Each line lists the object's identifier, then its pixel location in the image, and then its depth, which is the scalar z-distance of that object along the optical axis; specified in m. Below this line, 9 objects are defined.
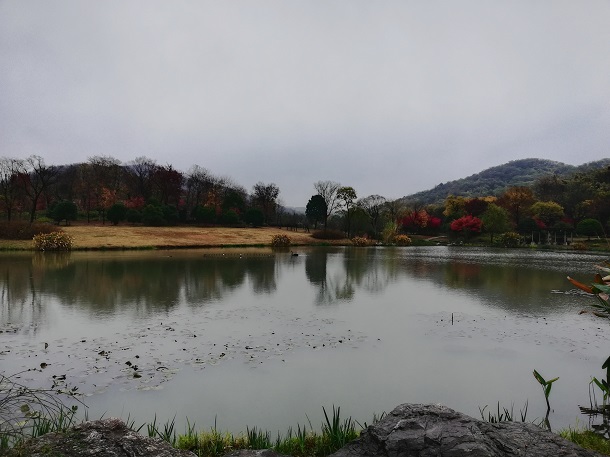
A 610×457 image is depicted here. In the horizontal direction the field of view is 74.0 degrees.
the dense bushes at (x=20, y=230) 33.34
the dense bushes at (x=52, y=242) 31.00
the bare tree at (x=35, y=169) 46.83
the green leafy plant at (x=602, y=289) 4.40
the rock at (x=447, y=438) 3.13
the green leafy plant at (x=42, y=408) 4.04
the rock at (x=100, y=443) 2.70
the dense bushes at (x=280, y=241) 44.56
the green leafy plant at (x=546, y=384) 5.33
